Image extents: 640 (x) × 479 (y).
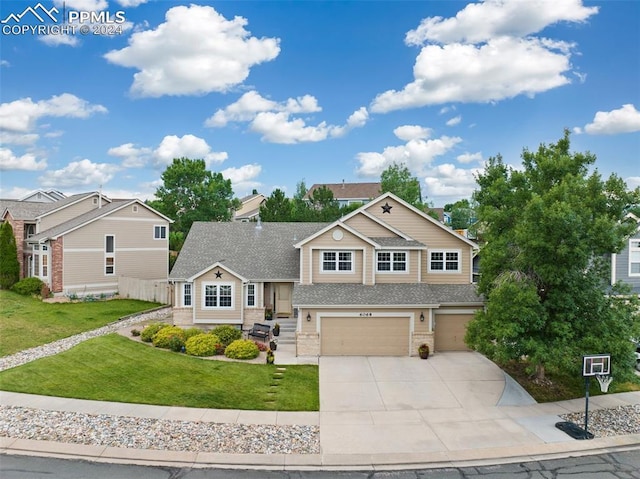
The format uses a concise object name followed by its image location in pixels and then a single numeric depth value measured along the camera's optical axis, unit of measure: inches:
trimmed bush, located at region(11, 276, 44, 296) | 1229.7
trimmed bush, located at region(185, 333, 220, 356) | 741.3
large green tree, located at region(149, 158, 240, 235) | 1875.0
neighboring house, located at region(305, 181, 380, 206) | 3024.1
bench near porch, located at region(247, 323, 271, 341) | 822.5
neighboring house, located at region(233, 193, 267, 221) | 2496.1
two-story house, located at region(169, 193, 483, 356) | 785.6
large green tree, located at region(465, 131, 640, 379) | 535.2
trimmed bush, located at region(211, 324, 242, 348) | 800.9
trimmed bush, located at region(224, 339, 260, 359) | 731.4
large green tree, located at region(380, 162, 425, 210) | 1998.0
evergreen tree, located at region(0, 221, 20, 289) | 1304.1
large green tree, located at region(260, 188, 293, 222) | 1518.2
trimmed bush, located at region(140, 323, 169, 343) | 813.9
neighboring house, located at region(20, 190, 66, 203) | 2170.6
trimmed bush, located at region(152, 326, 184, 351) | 764.0
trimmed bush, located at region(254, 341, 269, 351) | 780.6
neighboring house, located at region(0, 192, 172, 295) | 1215.6
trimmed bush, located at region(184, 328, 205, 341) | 799.1
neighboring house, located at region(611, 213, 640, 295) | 951.0
